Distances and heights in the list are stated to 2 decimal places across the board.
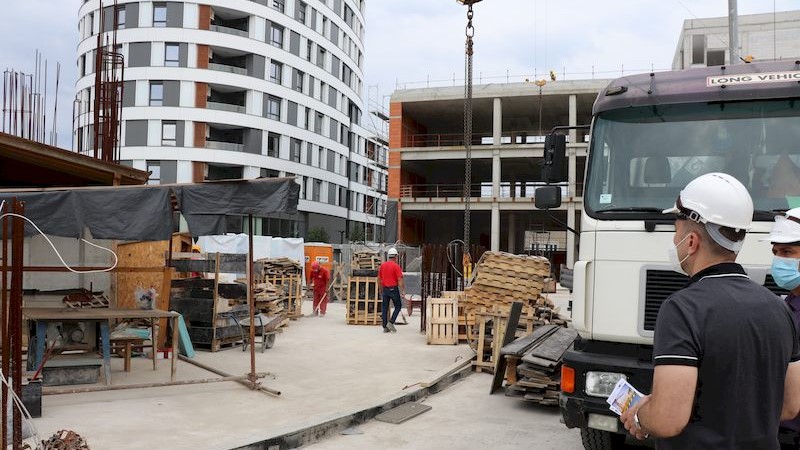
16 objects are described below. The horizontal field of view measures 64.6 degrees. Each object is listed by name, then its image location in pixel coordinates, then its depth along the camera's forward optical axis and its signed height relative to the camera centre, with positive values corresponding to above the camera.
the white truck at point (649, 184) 5.05 +0.58
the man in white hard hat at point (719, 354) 2.23 -0.36
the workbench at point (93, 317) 8.22 -1.01
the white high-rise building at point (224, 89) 47.56 +12.17
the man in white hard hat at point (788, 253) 3.63 +0.00
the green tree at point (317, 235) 53.86 +0.85
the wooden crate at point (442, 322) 13.74 -1.62
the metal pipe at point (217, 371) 8.58 -1.97
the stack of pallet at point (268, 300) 14.88 -1.34
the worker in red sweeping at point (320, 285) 19.84 -1.26
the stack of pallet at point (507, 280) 12.20 -0.62
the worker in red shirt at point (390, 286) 16.10 -1.01
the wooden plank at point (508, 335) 9.26 -1.34
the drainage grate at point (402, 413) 7.80 -2.12
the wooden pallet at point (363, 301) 17.83 -1.57
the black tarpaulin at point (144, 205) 6.89 +0.43
